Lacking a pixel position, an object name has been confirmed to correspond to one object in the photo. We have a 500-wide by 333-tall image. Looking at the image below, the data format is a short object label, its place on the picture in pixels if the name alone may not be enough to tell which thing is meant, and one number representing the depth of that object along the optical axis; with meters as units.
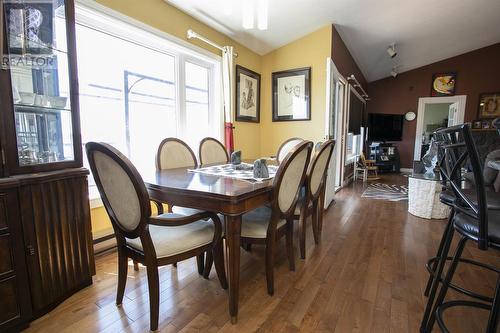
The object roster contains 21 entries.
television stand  6.74
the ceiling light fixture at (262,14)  2.08
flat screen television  6.88
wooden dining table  1.29
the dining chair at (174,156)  2.25
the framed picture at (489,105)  6.08
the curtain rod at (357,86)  4.67
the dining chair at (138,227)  1.17
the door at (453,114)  6.54
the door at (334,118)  3.35
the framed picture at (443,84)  6.52
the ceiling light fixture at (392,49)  4.71
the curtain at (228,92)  3.32
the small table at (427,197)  3.05
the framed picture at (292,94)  3.83
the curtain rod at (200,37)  2.83
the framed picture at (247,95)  3.74
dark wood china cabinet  1.26
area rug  4.21
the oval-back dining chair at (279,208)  1.50
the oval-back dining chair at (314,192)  2.00
